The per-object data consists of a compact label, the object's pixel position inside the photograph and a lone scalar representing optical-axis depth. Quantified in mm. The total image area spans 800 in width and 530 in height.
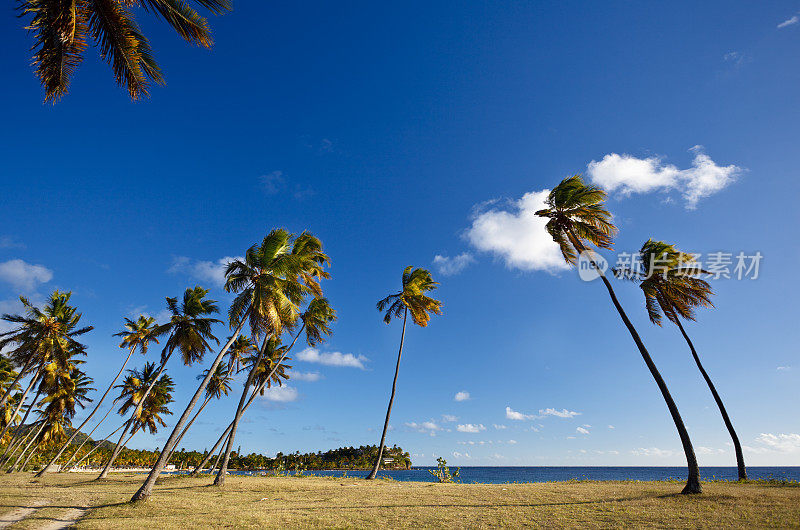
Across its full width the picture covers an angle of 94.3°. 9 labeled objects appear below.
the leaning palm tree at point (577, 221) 16656
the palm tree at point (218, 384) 40062
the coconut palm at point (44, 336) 26000
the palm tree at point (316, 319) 30172
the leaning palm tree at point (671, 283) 18812
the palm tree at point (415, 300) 30938
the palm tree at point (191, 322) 26469
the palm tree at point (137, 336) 32844
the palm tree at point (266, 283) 19234
